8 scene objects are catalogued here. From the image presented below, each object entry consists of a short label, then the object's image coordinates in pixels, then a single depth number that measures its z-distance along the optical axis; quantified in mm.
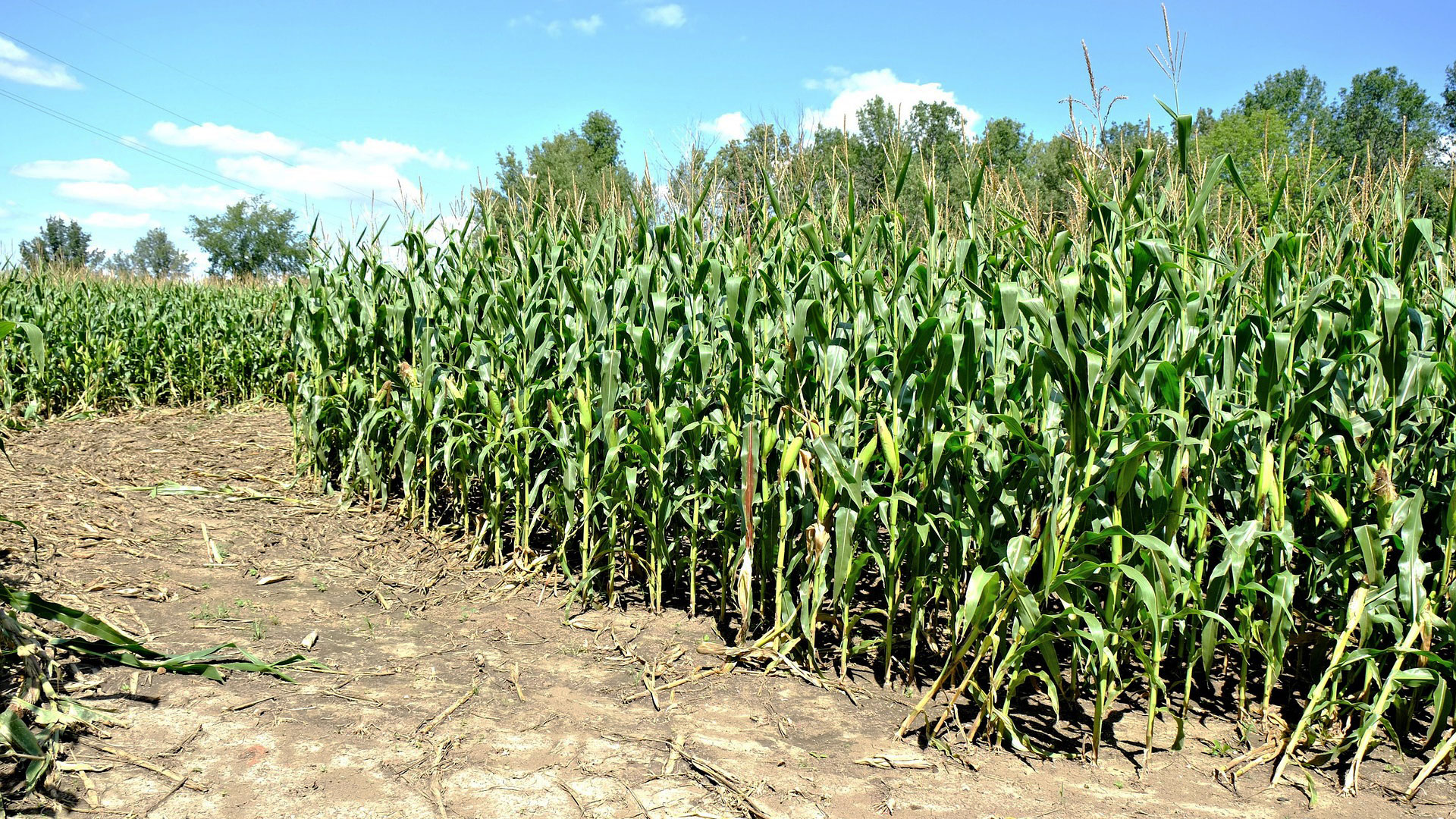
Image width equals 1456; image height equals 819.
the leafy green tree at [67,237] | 62594
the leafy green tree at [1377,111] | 48344
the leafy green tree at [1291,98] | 56438
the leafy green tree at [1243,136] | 36906
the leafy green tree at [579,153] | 39719
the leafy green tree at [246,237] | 69750
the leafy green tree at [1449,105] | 52969
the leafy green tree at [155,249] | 82625
